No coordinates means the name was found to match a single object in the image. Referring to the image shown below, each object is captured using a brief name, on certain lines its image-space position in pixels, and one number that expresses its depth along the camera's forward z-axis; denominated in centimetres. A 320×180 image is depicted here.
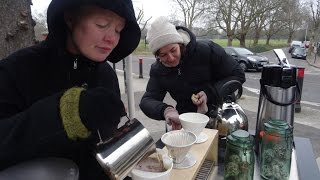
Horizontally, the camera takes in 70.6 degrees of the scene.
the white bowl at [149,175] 69
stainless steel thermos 113
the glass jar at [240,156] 90
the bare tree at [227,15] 1964
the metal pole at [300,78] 393
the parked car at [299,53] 1852
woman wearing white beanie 147
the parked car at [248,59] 1064
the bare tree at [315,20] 1877
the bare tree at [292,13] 2062
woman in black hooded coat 53
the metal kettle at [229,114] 121
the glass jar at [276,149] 96
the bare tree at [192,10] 2087
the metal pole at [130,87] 295
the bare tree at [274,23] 2161
